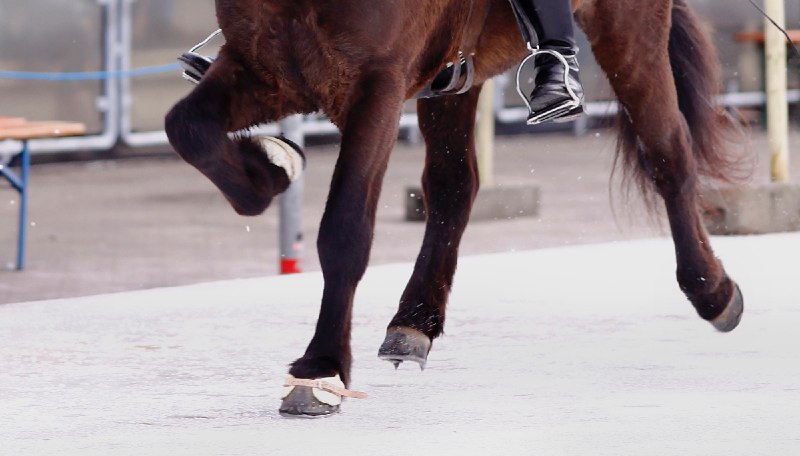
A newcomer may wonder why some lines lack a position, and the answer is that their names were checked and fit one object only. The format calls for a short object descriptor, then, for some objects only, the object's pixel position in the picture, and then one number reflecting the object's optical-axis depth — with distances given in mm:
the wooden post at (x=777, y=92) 17641
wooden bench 16172
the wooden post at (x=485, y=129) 19359
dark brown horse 8883
